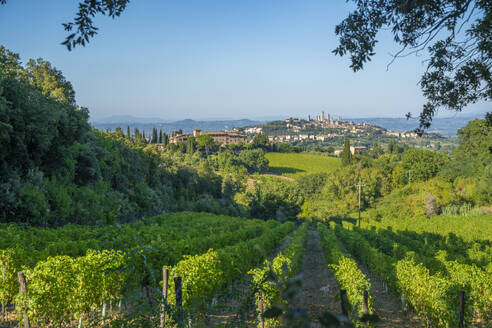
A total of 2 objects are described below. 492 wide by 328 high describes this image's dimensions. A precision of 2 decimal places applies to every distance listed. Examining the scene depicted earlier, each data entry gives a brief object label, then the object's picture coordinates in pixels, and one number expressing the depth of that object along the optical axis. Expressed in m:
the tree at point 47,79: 33.00
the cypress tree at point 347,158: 79.94
